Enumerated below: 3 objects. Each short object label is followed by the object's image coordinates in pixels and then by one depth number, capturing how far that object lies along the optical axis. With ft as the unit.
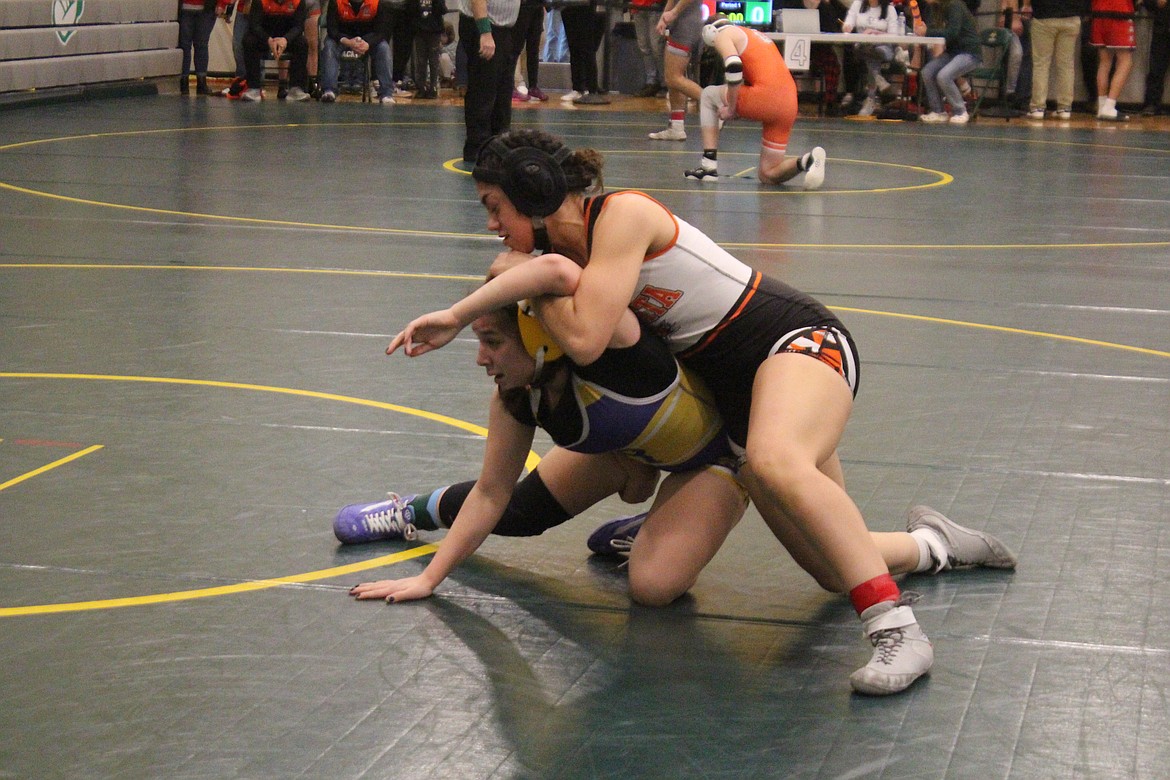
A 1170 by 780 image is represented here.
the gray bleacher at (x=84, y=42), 51.24
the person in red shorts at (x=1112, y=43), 53.06
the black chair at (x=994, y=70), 52.21
